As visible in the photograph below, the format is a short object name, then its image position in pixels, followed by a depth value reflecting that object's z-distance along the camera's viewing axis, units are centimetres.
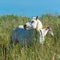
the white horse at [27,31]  1243
